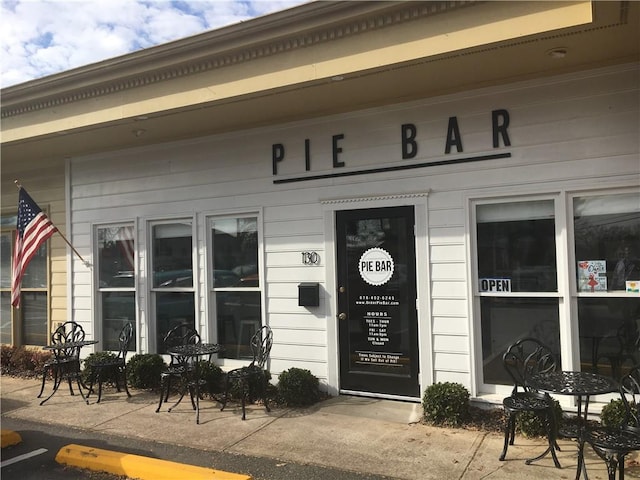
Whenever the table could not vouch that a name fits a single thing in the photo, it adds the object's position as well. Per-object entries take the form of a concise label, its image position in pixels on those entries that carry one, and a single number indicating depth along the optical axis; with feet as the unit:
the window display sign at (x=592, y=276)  16.30
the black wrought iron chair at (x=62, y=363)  22.12
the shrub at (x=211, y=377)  21.03
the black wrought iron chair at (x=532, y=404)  13.34
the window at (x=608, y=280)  15.97
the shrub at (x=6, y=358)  27.71
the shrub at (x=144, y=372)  22.76
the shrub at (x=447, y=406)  16.63
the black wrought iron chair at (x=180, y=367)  19.76
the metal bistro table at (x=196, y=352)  18.43
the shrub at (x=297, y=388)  19.20
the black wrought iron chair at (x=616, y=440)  10.55
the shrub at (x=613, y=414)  14.35
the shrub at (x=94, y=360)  22.90
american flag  24.07
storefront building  15.84
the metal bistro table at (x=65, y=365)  21.51
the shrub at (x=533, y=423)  15.14
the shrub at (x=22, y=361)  27.02
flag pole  26.61
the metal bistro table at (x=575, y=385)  11.82
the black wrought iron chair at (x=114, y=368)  21.62
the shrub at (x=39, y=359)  26.50
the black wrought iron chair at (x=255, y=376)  18.34
